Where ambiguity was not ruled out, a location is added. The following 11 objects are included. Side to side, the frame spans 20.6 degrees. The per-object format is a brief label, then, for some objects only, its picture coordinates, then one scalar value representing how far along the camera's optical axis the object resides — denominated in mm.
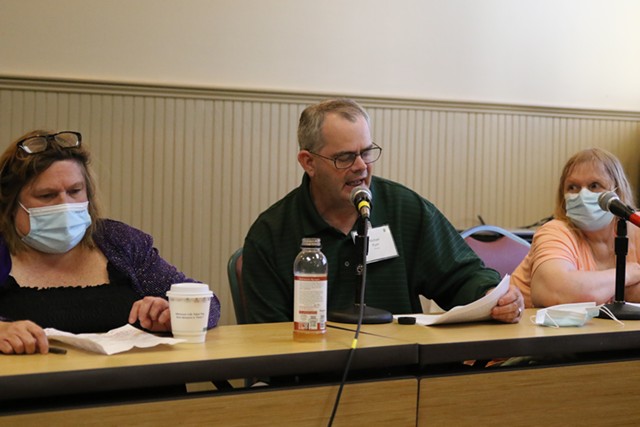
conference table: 3263
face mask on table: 3882
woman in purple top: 3925
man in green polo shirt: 4254
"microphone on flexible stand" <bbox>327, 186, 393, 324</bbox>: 3847
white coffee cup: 3542
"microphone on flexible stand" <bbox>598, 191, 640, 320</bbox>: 4015
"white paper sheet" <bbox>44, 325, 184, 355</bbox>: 3413
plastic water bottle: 3603
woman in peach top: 4364
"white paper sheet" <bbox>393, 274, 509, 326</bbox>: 3841
